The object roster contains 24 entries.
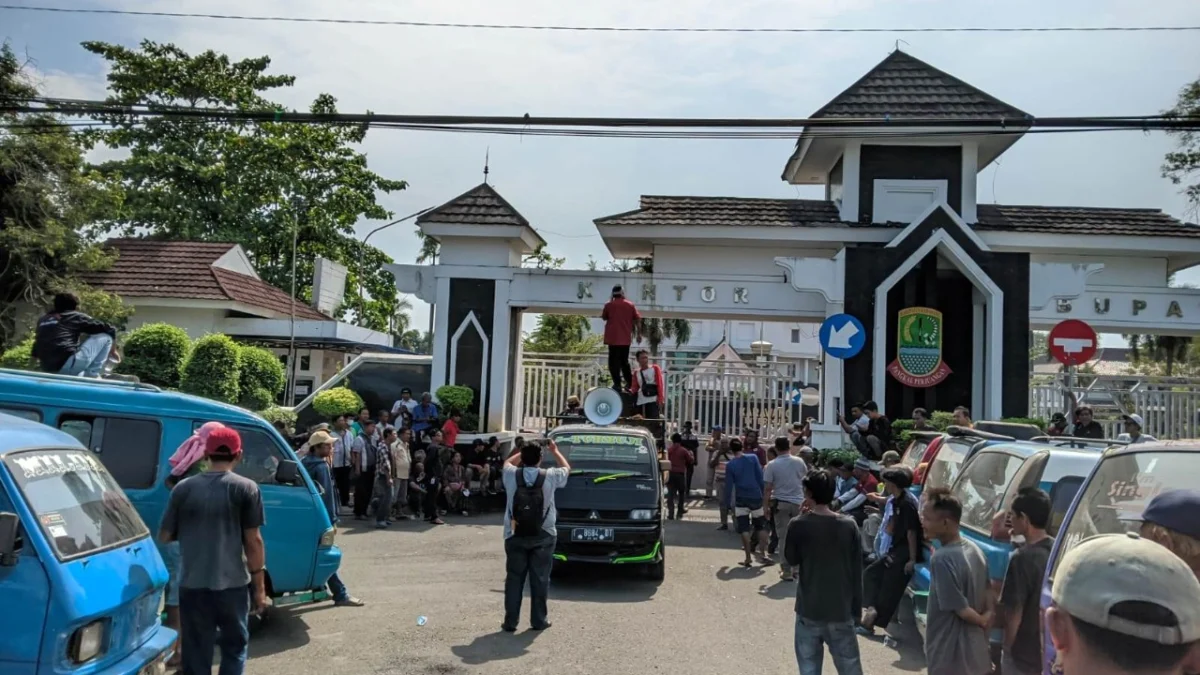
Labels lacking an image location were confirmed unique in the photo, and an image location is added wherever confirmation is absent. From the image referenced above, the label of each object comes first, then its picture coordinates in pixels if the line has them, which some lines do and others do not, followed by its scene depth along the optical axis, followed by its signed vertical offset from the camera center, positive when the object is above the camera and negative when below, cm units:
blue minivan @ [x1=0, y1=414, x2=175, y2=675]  401 -102
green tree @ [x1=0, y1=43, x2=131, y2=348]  2052 +325
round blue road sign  1512 +83
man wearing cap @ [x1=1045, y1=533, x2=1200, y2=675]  194 -46
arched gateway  1661 +219
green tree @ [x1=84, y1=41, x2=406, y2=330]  3347 +722
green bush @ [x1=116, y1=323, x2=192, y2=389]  1680 +5
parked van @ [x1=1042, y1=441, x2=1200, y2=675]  423 -43
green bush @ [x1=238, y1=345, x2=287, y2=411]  1752 -27
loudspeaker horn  1338 -45
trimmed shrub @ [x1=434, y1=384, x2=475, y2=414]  1706 -52
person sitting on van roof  823 +14
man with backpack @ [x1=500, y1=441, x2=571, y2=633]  822 -146
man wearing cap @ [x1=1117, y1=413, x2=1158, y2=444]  1264 -40
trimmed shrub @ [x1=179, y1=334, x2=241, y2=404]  1630 -16
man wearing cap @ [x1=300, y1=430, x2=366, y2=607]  998 -113
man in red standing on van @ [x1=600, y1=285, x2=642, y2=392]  1559 +77
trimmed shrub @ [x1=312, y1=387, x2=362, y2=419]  1817 -76
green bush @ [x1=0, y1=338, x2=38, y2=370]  1603 -9
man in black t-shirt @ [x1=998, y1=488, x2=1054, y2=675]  474 -109
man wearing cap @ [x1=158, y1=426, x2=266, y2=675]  534 -113
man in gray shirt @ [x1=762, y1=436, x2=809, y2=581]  1137 -124
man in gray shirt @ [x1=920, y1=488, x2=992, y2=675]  480 -119
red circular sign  1427 +81
